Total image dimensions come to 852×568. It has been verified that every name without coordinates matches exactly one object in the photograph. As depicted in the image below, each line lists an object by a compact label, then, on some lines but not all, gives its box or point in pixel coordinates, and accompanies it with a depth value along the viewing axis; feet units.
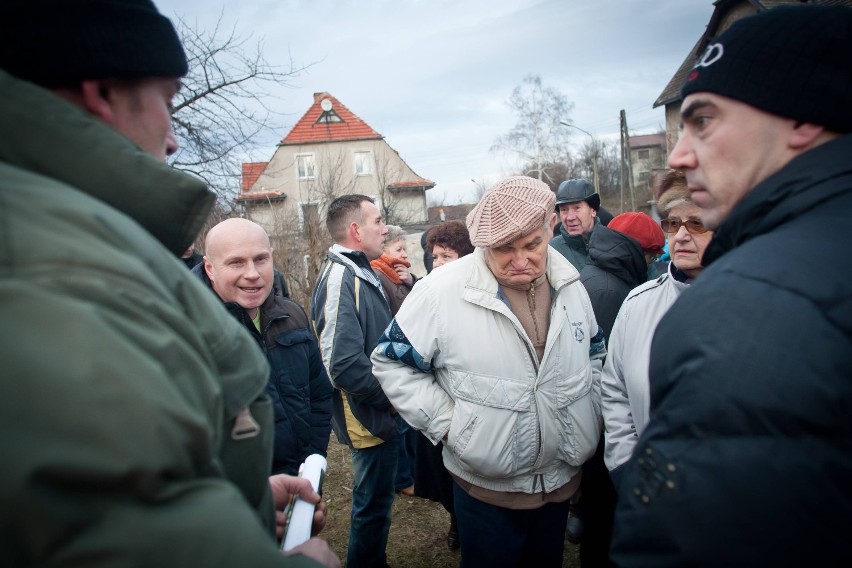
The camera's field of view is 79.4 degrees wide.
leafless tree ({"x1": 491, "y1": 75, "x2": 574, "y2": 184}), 121.70
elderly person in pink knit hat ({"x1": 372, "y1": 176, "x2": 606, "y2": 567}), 7.59
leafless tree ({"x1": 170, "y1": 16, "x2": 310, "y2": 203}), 28.76
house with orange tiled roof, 87.97
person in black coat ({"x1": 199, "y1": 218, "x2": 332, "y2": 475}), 8.95
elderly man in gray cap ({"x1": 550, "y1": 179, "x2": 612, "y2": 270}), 16.70
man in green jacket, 1.97
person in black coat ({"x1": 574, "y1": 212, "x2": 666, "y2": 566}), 9.71
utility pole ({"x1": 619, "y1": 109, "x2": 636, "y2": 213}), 84.43
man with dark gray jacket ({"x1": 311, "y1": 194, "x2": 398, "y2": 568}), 10.49
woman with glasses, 7.13
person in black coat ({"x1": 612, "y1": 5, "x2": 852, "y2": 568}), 2.95
